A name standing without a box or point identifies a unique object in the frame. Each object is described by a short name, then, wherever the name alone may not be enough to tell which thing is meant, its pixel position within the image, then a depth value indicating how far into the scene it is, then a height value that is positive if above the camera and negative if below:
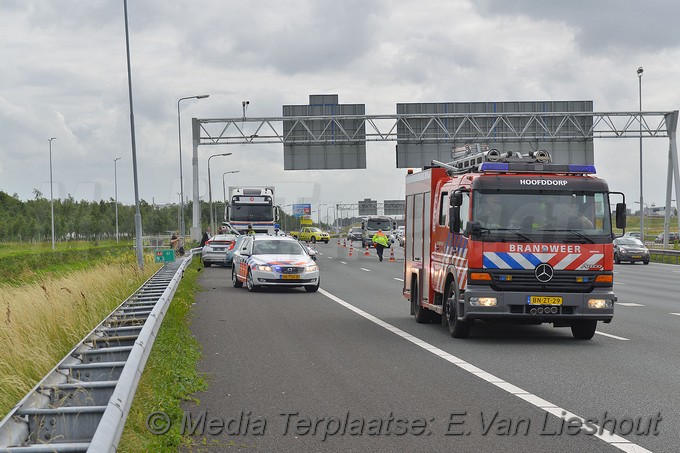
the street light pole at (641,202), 59.47 -0.19
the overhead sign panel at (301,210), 167.00 -0.81
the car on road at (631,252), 47.31 -2.54
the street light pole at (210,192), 78.26 +1.21
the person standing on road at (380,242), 48.69 -1.90
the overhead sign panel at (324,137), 54.31 +3.74
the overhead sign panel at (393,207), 181.12 -0.62
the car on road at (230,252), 40.69 -1.90
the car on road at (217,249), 42.34 -1.82
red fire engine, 13.73 -0.62
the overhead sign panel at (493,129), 53.59 +4.03
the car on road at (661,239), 85.02 -3.58
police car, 25.58 -1.55
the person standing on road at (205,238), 47.69 -1.51
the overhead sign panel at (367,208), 181.68 -0.72
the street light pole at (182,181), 53.33 +1.63
